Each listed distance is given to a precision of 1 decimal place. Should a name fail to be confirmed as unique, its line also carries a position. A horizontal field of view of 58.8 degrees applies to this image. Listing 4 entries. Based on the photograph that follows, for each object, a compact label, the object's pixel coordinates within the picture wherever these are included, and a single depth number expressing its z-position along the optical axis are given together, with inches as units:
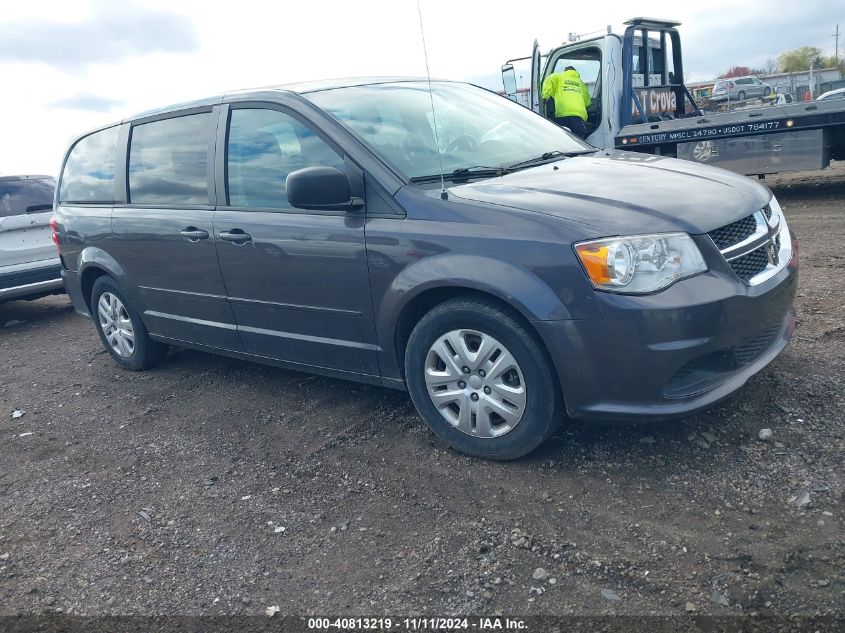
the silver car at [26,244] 296.2
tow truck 376.8
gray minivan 119.0
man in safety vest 357.7
